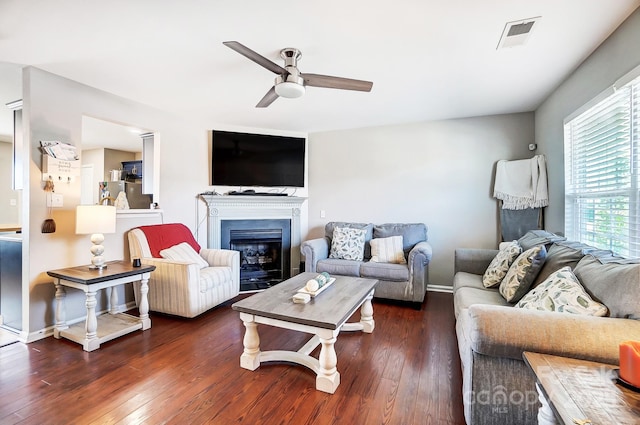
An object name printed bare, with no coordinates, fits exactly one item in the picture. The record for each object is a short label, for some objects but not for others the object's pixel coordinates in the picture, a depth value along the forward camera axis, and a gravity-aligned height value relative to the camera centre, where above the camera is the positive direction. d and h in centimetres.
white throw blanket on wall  332 +35
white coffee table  187 -68
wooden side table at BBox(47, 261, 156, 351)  242 -81
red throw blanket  330 -28
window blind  187 +31
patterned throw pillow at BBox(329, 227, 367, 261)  398 -43
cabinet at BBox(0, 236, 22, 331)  270 -66
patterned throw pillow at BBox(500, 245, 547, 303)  208 -43
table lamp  261 -10
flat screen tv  429 +80
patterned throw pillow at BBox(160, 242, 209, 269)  328 -48
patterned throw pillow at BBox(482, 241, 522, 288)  248 -46
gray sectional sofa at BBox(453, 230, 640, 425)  120 -53
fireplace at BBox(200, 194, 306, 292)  420 -5
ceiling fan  220 +100
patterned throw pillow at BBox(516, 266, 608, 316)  141 -44
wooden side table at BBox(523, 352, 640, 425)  84 -57
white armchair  297 -67
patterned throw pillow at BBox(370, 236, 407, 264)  379 -50
